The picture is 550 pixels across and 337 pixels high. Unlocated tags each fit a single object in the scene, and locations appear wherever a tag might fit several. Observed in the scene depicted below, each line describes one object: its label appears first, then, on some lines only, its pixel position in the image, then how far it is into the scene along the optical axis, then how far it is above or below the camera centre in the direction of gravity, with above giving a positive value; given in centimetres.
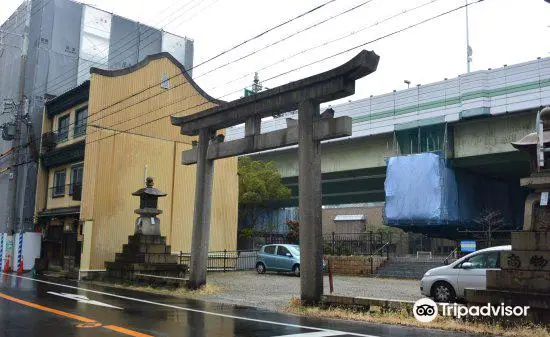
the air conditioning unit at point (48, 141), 3061 +573
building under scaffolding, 3184 +1264
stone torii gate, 1402 +318
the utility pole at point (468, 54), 3319 +1237
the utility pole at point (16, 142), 3014 +593
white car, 1387 -84
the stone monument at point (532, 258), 989 -22
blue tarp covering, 3136 +334
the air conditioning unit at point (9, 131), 3177 +652
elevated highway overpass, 2577 +692
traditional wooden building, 2538 +399
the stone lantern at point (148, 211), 2292 +127
